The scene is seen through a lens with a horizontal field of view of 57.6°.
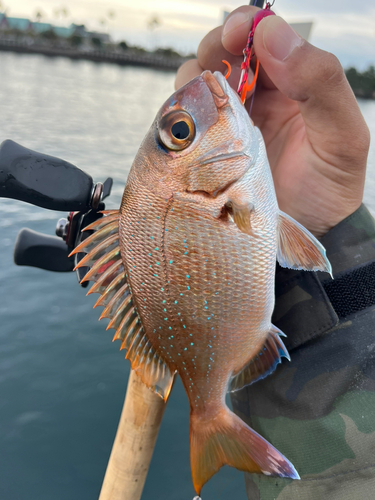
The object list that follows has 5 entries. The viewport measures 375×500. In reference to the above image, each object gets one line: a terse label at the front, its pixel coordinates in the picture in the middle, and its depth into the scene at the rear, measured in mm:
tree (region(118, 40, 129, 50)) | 73062
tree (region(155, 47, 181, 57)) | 74375
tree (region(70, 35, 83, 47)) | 67319
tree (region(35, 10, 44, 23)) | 84312
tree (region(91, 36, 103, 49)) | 70938
